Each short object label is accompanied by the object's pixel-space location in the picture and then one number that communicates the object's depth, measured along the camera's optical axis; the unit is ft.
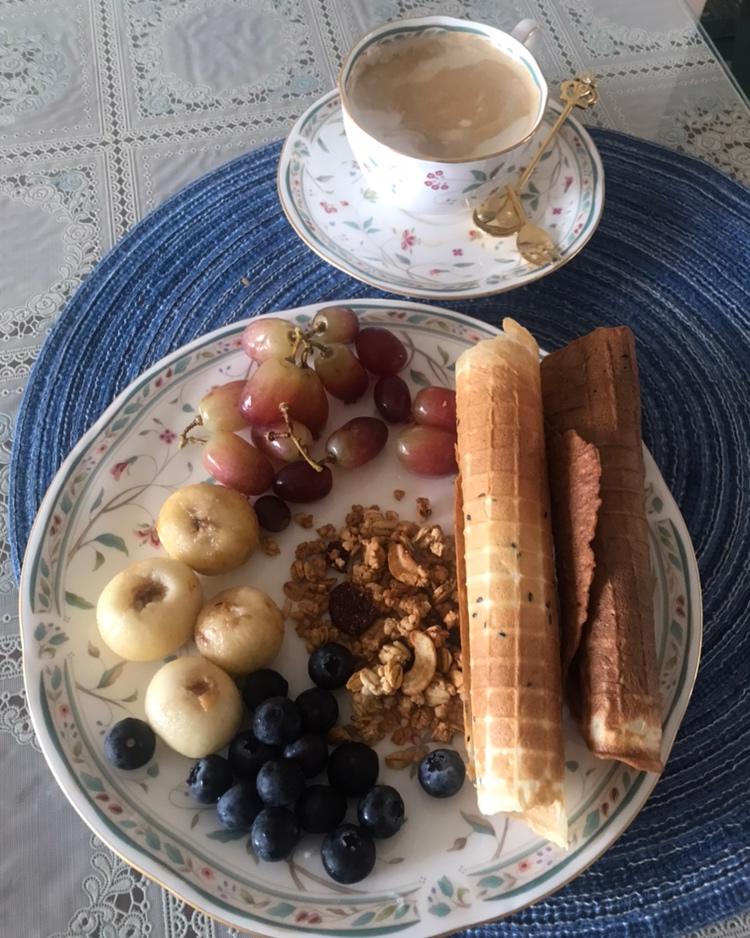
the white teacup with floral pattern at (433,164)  1.09
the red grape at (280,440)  1.00
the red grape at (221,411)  1.04
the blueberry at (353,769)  0.82
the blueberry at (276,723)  0.82
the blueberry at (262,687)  0.86
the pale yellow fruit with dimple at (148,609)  0.87
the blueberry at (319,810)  0.80
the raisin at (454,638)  0.93
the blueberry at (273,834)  0.78
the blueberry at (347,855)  0.78
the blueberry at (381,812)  0.80
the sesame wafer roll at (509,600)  0.79
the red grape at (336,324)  1.10
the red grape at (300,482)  0.99
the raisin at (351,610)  0.92
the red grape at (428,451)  1.02
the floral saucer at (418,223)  1.12
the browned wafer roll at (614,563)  0.81
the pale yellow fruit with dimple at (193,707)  0.82
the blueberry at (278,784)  0.79
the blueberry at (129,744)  0.83
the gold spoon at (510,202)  1.16
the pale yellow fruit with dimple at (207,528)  0.93
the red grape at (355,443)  1.02
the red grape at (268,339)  1.06
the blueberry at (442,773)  0.83
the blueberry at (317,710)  0.85
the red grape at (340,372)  1.06
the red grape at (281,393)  1.01
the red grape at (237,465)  0.99
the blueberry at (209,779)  0.81
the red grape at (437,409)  1.05
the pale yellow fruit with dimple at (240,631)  0.87
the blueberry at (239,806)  0.80
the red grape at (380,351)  1.10
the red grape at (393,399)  1.07
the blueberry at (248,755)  0.82
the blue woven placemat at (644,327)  0.93
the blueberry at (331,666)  0.87
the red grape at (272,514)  0.99
